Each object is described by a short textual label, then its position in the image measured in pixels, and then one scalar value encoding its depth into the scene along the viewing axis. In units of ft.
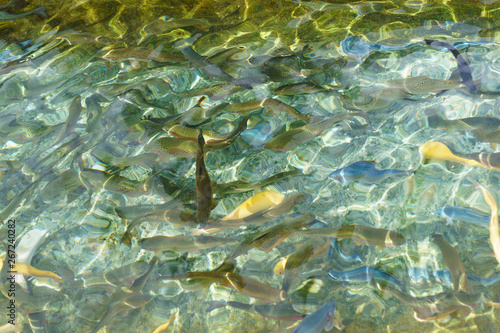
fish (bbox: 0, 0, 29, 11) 15.29
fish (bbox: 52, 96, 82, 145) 11.62
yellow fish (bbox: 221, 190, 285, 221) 9.38
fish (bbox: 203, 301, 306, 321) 7.48
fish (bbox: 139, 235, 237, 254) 8.83
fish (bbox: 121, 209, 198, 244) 9.32
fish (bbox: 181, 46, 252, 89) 12.28
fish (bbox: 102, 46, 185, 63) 13.44
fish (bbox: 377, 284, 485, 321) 7.38
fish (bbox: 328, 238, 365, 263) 8.49
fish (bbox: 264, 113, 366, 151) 10.62
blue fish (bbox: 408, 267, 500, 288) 7.84
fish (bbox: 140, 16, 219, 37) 14.67
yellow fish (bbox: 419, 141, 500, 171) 9.83
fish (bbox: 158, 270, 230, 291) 8.38
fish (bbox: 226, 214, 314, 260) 8.68
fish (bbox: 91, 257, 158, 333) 8.09
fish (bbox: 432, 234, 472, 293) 7.75
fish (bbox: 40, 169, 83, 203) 10.44
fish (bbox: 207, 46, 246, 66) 13.21
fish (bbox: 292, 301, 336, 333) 6.81
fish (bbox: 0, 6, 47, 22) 15.11
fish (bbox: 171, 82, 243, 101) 12.16
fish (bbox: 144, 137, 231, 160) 10.35
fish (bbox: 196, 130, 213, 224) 8.84
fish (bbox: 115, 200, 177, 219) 9.53
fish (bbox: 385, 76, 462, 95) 10.93
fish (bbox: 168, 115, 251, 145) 10.68
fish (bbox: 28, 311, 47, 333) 8.24
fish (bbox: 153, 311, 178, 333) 7.98
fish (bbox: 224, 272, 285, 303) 7.85
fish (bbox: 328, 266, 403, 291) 8.04
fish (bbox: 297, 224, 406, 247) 8.52
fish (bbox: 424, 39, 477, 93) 11.39
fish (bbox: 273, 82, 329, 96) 11.93
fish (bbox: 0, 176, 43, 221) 10.14
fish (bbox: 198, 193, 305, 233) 9.20
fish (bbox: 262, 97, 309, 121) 11.31
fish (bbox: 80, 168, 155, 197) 10.13
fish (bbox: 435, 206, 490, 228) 8.80
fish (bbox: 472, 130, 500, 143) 9.78
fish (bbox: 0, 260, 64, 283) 9.08
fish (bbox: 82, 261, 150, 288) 8.68
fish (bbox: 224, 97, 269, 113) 11.46
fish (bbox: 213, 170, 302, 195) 9.92
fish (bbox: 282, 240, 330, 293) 8.09
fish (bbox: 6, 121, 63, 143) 11.94
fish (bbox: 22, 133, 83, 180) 10.98
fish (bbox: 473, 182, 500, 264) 8.23
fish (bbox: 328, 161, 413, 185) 9.73
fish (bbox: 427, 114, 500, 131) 10.16
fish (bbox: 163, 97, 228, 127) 11.21
